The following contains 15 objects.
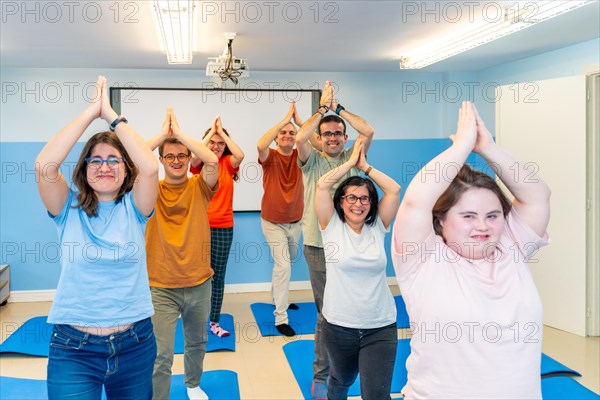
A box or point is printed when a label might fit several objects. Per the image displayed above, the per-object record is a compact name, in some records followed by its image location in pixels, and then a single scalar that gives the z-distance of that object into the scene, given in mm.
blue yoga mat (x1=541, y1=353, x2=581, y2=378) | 4012
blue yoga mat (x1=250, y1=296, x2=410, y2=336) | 5133
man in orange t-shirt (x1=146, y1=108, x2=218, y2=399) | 2938
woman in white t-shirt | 2719
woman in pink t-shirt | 1540
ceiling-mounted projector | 4695
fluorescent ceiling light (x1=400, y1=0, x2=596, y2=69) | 3621
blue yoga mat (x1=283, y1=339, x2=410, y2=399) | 3770
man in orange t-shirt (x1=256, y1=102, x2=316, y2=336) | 5023
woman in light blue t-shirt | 2074
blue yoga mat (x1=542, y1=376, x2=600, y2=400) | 3607
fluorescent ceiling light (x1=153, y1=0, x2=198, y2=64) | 3396
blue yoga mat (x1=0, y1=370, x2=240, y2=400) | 3661
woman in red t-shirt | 4875
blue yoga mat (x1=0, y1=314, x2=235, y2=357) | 4547
